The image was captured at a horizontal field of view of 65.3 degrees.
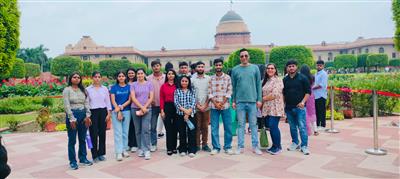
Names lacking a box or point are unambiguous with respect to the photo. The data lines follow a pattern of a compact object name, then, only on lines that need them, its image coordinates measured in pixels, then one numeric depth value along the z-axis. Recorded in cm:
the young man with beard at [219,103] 499
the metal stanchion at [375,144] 484
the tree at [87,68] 3790
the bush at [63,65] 3291
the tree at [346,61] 4806
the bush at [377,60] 4510
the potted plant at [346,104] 864
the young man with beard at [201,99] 509
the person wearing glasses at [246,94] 492
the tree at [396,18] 759
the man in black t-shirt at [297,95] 503
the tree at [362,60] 4812
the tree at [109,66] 4041
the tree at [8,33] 774
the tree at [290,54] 3396
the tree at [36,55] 5634
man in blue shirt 675
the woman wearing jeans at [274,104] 497
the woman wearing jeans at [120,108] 493
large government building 5316
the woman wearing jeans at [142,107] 495
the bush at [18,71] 2794
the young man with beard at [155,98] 533
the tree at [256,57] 3506
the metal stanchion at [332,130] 664
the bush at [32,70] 3731
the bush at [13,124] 851
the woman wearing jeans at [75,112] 441
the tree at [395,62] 4844
